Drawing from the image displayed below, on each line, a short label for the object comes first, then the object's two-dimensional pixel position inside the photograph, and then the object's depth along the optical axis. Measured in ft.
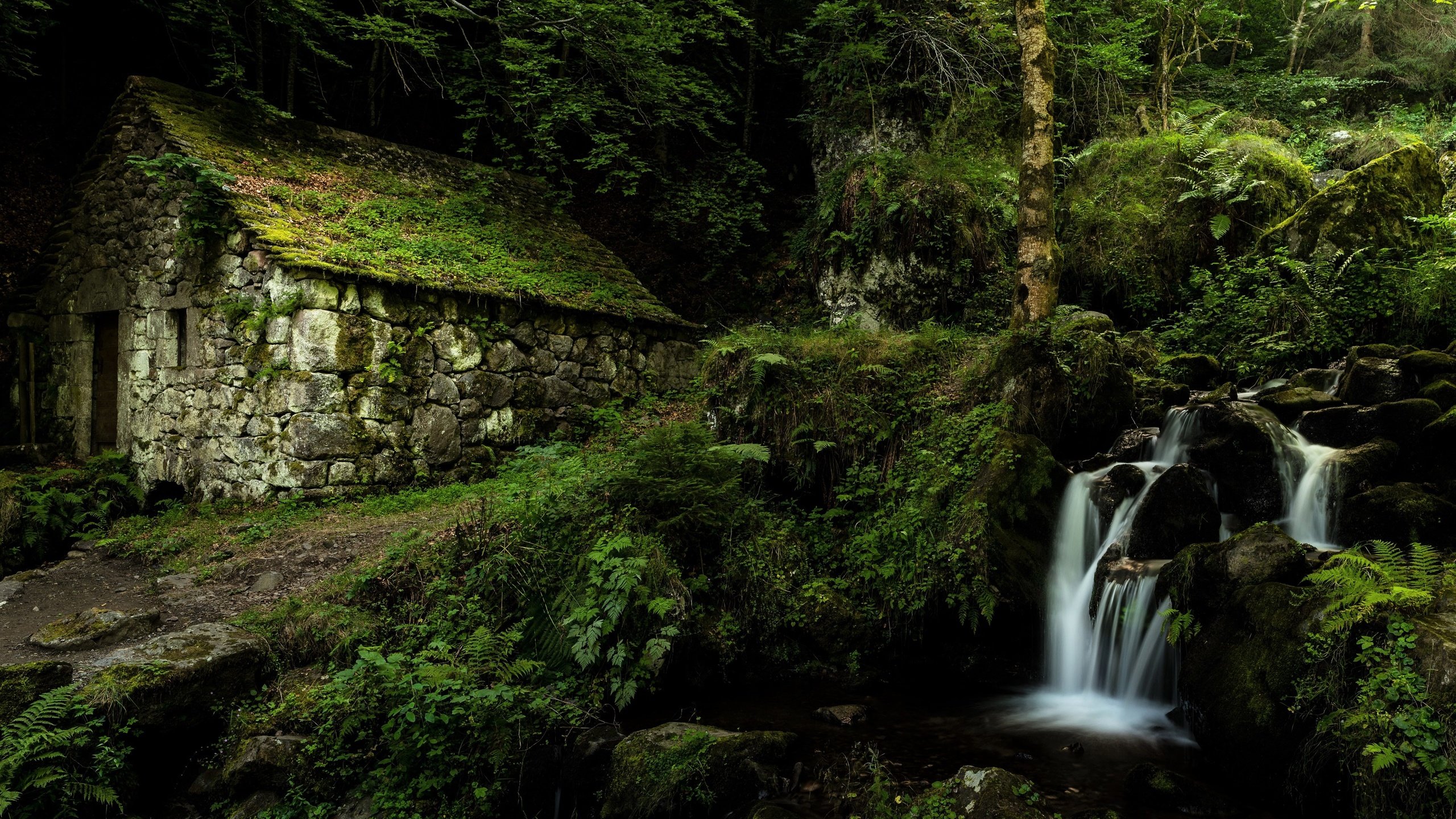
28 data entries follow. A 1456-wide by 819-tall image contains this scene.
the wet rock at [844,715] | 17.60
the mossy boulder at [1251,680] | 13.55
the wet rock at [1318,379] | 21.48
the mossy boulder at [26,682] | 14.70
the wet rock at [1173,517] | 18.58
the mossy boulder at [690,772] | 14.44
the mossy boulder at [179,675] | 15.80
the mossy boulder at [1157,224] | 31.04
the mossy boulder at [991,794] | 12.46
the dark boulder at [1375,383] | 19.60
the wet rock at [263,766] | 15.38
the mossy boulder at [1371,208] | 25.82
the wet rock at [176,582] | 23.25
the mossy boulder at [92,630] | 18.69
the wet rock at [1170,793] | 13.15
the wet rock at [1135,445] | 21.62
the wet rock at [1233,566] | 15.26
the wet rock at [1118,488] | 19.74
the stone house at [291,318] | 29.19
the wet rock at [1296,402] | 20.26
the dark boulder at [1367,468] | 17.44
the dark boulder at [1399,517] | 15.70
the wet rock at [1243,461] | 18.72
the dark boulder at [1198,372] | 24.43
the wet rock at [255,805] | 14.92
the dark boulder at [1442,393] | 18.29
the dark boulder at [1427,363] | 19.31
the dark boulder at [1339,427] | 18.61
